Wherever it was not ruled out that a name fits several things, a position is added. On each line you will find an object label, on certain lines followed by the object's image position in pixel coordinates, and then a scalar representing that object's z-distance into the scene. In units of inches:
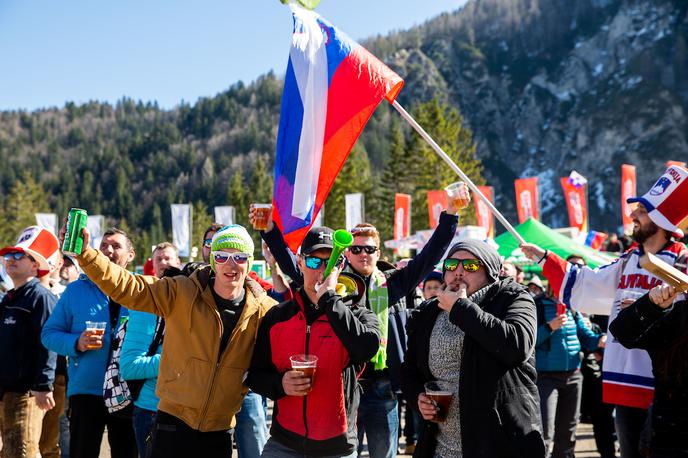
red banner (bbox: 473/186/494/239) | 1012.5
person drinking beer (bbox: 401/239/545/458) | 125.9
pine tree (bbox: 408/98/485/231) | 1921.8
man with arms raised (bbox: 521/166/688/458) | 164.7
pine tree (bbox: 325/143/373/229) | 2231.8
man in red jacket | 134.6
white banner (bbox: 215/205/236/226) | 1418.6
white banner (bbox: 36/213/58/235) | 1322.6
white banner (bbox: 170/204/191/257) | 1396.4
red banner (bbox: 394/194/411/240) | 1210.0
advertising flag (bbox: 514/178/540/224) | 993.5
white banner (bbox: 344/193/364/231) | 1326.3
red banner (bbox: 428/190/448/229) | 1060.5
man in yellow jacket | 140.2
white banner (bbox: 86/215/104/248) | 1425.2
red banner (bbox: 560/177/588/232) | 906.1
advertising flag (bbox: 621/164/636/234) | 821.9
